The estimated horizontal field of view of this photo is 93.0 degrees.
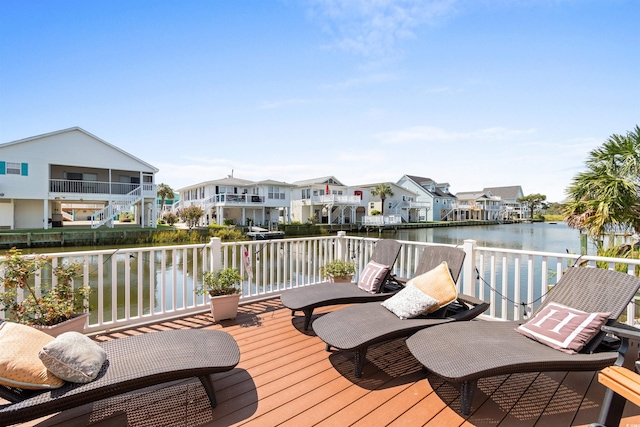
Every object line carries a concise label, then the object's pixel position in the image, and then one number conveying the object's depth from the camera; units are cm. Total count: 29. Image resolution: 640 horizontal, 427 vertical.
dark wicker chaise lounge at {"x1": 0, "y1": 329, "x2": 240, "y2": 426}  162
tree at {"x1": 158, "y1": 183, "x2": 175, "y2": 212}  3647
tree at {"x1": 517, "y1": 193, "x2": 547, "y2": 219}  5300
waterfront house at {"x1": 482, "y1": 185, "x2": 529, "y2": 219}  5438
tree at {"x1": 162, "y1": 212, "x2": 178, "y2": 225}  2780
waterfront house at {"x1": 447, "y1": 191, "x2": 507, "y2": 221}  4681
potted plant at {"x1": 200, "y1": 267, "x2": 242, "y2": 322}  370
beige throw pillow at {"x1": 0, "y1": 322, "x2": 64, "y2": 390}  163
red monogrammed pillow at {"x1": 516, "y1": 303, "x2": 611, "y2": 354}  213
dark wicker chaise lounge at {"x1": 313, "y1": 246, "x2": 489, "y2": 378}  243
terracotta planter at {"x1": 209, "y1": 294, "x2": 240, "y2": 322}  369
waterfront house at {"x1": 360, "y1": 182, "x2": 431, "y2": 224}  3712
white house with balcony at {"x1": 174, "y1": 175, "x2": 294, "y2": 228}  2666
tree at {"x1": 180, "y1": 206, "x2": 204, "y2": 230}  2295
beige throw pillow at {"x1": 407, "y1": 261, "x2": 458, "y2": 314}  286
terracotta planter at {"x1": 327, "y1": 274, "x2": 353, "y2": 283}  473
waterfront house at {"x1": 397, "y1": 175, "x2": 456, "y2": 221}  4300
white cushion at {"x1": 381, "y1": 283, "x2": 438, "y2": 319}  282
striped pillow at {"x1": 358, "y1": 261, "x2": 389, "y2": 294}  382
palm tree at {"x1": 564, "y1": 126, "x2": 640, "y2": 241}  514
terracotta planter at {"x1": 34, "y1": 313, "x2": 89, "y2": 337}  258
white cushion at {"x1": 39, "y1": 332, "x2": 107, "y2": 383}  173
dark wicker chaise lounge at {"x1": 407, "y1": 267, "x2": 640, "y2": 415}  192
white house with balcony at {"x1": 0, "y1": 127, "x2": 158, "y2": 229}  1717
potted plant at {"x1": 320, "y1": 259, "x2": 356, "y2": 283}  471
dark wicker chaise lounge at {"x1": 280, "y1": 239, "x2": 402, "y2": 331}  341
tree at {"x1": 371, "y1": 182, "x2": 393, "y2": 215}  3522
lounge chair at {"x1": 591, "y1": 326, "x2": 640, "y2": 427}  141
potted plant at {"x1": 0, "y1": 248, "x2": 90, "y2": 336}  264
